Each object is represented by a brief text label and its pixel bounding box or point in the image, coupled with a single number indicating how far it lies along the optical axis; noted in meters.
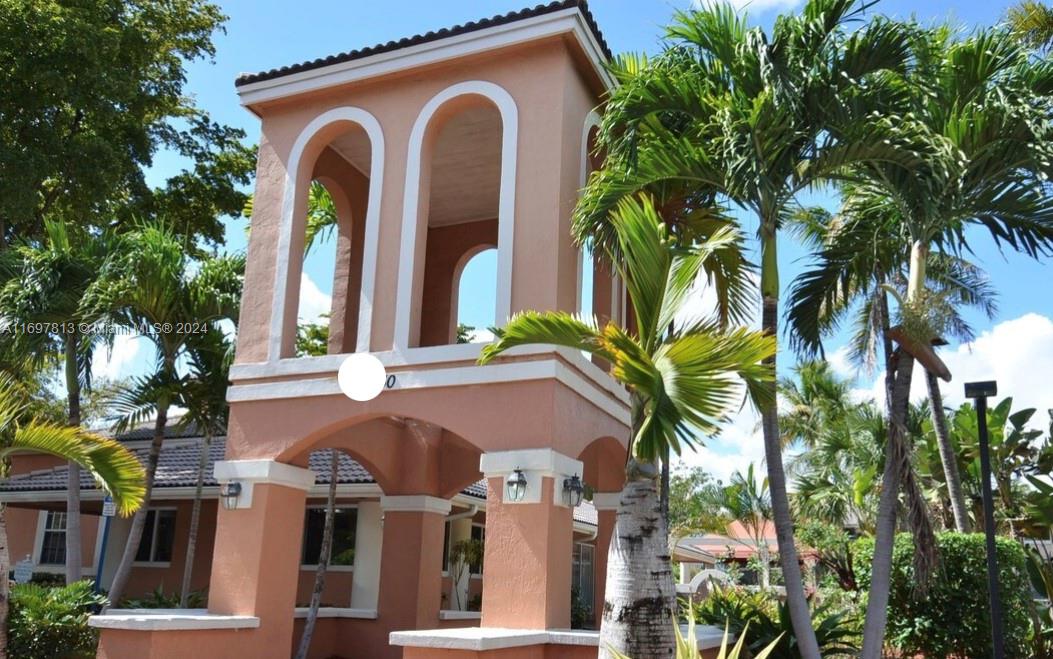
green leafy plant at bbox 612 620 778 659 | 7.04
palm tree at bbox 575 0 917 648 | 9.41
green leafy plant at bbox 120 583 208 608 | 14.77
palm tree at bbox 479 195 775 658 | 7.18
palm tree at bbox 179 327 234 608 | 13.81
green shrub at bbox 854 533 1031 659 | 12.82
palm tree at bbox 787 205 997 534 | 11.17
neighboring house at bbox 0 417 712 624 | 16.66
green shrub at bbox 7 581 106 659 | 12.12
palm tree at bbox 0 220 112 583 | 14.34
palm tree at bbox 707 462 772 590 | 35.19
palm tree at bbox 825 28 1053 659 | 9.49
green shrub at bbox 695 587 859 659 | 10.62
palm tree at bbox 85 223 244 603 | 13.10
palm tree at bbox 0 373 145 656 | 9.16
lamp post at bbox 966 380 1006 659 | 9.77
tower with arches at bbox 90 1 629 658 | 9.84
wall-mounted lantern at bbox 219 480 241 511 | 11.14
